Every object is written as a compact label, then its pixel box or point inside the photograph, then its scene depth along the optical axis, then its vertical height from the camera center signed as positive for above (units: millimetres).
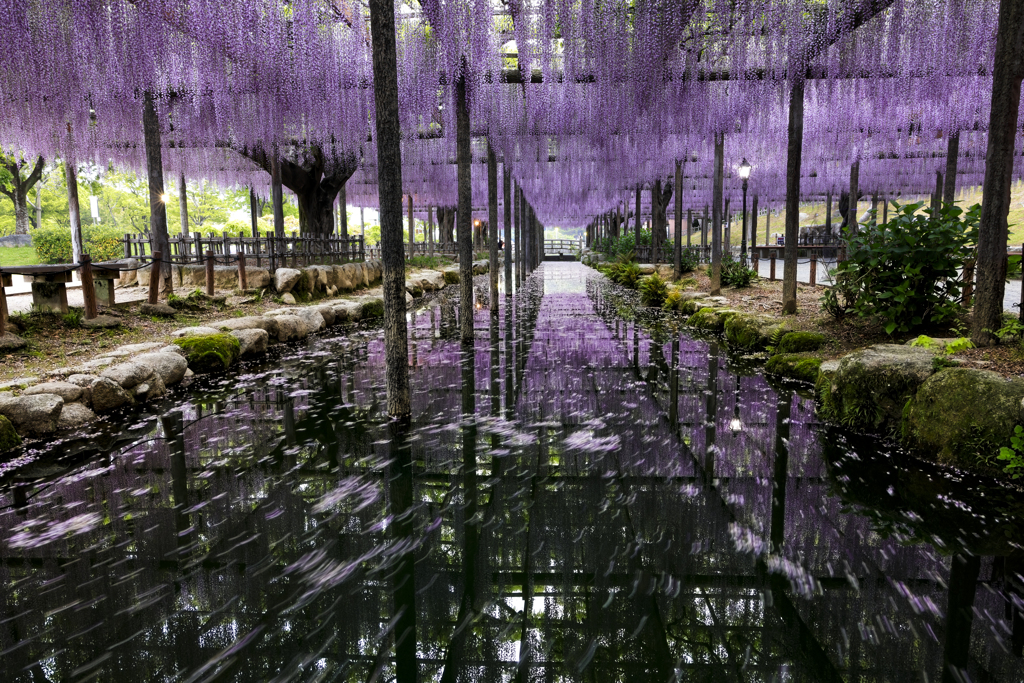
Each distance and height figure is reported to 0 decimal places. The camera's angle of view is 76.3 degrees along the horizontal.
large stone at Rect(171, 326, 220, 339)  7466 -977
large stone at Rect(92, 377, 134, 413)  5340 -1205
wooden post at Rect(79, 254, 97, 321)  7773 -529
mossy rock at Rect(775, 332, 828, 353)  6922 -1113
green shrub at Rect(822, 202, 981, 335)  6180 -287
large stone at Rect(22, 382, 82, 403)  4961 -1077
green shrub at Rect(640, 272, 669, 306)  13461 -1069
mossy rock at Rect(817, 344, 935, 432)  4555 -1070
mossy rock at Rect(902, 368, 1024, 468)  3738 -1074
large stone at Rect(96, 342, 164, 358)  6379 -1033
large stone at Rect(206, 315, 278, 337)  8180 -998
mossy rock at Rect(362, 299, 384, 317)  12512 -1252
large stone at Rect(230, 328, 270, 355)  7828 -1160
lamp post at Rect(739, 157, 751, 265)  12828 +1360
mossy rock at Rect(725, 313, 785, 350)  7879 -1151
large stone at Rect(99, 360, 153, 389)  5551 -1087
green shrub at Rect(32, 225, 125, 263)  22297 +31
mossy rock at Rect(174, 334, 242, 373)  6941 -1136
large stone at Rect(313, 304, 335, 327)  10711 -1131
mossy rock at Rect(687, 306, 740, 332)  9480 -1199
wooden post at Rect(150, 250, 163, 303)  9289 -450
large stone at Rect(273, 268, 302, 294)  11828 -622
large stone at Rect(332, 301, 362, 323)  11383 -1193
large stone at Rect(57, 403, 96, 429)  4902 -1279
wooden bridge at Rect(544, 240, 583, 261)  52153 -931
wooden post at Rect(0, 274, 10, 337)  6516 -648
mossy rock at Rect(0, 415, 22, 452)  4359 -1251
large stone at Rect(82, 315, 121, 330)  7762 -891
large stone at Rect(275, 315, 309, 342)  9125 -1188
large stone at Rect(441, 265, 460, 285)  22172 -1122
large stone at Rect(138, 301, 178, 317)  9109 -869
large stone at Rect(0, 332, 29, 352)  6348 -911
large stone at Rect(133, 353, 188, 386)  6055 -1128
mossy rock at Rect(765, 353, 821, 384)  6184 -1259
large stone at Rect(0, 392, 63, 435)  4598 -1154
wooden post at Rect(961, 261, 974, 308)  6156 -480
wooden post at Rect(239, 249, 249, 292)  11391 -484
